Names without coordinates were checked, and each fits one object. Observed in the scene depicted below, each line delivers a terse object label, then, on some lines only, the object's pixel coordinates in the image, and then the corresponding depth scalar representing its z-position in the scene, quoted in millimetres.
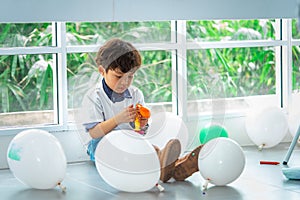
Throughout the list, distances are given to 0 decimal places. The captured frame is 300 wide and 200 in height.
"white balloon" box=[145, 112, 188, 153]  3539
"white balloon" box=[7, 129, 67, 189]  3443
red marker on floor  4117
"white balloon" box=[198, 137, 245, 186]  3445
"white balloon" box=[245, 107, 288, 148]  4387
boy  3373
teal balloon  4016
